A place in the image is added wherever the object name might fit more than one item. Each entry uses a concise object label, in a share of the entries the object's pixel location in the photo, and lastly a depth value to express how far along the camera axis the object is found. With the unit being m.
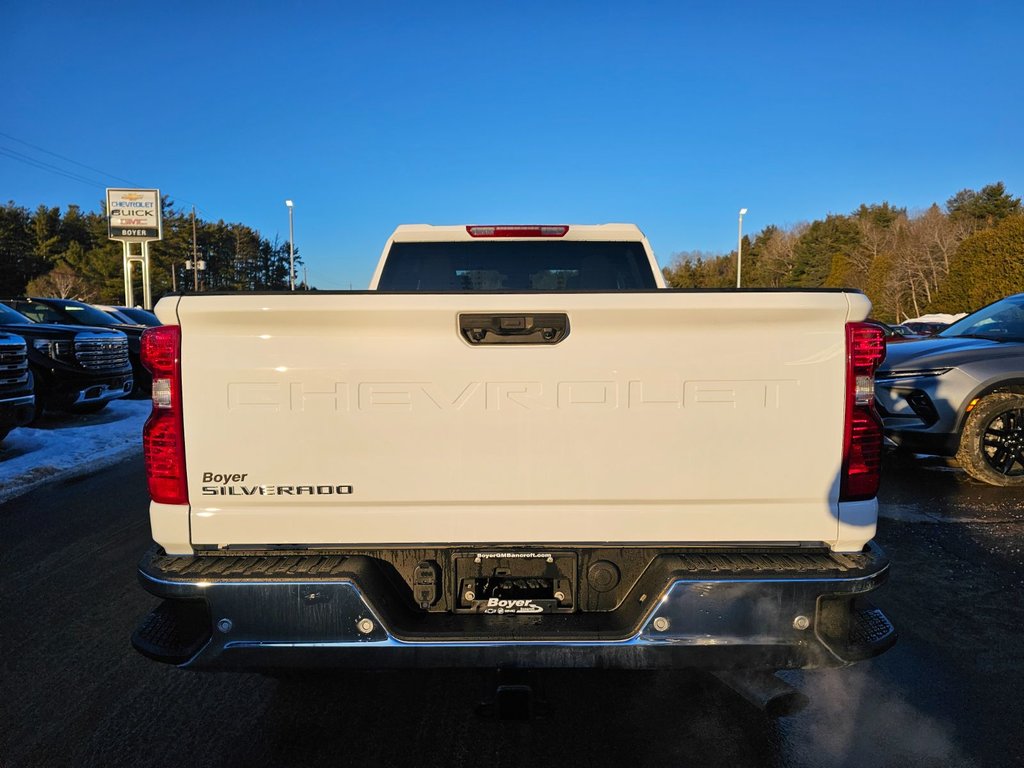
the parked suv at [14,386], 7.48
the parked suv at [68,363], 9.80
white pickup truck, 2.13
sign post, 36.59
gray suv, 5.99
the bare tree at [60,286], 59.06
